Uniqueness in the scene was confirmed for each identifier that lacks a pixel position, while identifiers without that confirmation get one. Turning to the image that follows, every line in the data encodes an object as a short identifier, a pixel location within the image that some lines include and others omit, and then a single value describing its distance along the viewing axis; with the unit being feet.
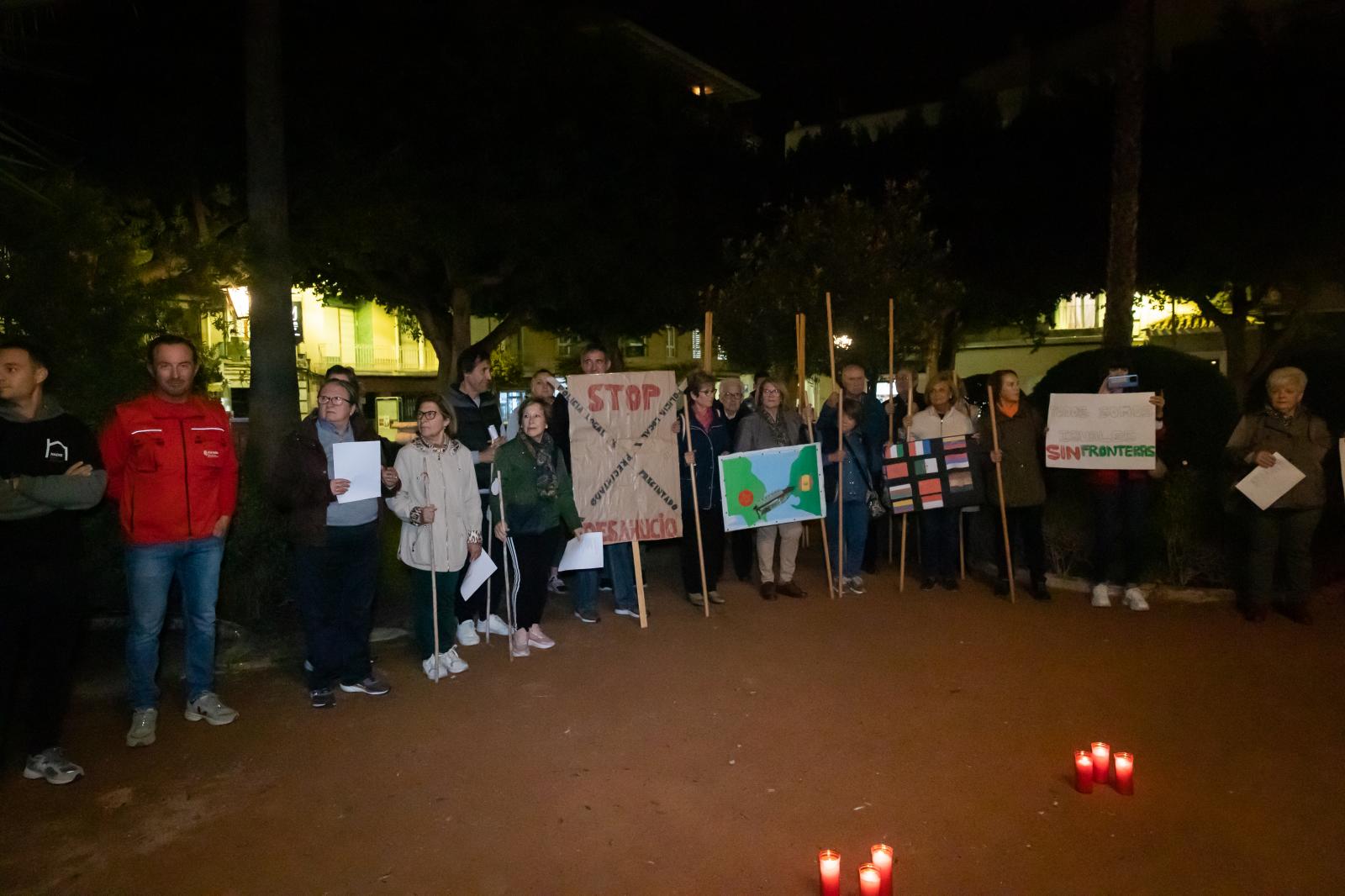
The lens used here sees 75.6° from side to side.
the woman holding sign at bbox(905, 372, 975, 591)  26.30
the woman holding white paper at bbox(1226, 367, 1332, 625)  21.67
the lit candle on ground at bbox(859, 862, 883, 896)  9.76
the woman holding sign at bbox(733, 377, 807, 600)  25.20
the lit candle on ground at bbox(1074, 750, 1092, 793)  13.35
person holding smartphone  23.88
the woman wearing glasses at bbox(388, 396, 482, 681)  18.69
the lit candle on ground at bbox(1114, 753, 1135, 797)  13.29
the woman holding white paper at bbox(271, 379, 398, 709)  17.16
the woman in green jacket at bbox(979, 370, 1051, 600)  24.94
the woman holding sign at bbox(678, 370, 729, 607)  25.02
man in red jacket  15.47
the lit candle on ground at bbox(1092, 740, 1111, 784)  13.61
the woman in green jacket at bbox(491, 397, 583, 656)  20.71
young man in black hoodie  13.75
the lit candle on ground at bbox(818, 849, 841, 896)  10.14
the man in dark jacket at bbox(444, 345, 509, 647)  22.02
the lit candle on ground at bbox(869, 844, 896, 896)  10.01
